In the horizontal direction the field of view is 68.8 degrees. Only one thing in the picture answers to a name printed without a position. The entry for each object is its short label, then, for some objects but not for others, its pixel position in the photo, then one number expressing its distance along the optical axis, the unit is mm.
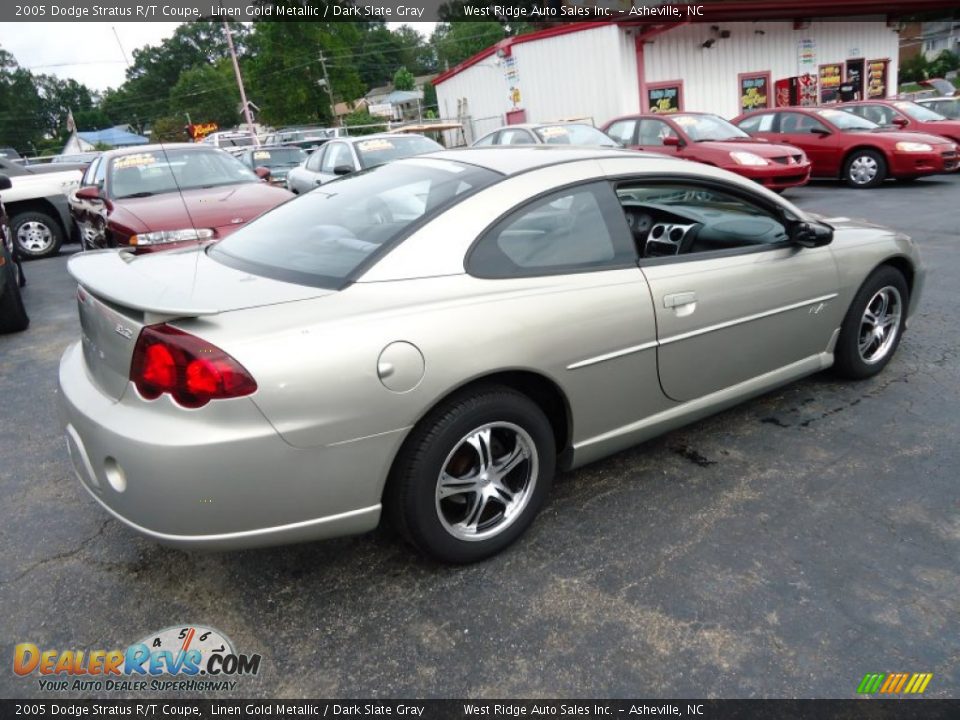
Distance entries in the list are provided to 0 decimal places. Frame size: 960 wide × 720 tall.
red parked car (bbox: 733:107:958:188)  11531
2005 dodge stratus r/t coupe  2061
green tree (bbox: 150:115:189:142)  47041
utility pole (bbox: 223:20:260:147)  29328
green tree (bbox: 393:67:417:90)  77750
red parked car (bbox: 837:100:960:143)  13039
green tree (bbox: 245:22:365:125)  45219
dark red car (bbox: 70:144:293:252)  6039
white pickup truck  9523
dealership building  18125
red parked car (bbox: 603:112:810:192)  10500
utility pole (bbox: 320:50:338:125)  45219
